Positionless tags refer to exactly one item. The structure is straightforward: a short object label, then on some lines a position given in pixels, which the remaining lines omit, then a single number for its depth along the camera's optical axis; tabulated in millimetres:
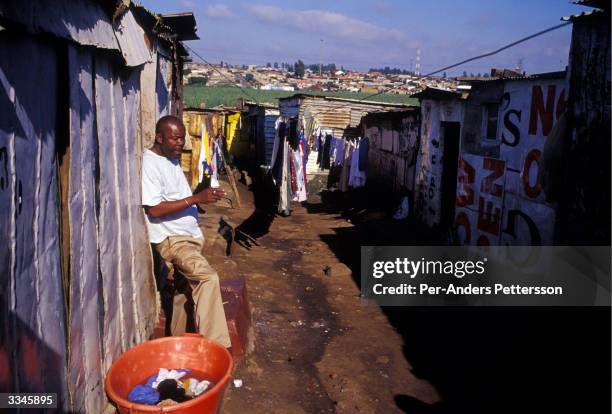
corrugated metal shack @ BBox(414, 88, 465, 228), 10516
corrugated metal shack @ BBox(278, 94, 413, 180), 19906
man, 4453
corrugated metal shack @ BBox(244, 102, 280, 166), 22703
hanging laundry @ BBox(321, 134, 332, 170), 18812
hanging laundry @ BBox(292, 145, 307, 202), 12328
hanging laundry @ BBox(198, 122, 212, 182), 10617
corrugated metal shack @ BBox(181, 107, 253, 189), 11211
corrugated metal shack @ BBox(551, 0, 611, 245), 5481
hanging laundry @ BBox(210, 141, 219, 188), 10825
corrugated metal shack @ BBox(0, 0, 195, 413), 2213
